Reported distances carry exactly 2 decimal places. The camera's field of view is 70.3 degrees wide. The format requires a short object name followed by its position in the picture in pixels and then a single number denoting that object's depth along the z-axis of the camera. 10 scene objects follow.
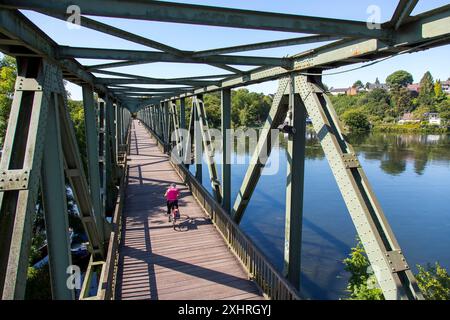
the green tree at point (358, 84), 178.25
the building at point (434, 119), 84.20
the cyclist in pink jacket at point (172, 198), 10.20
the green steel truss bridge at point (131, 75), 3.19
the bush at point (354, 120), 78.75
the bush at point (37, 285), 14.48
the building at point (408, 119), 90.31
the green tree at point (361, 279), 7.75
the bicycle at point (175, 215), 9.99
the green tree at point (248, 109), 67.99
